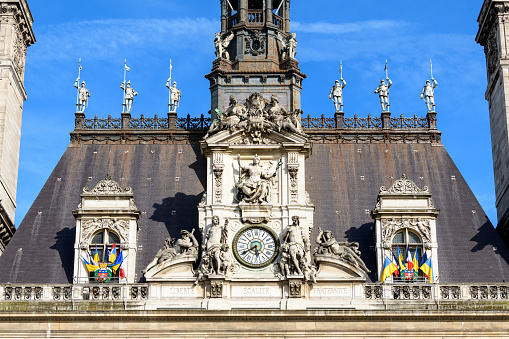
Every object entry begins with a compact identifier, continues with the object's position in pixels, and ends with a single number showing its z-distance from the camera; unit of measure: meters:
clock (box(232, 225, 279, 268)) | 58.53
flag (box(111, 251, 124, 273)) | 58.94
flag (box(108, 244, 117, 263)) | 59.06
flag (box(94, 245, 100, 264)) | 58.97
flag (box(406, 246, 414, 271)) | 58.69
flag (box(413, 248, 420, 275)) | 58.78
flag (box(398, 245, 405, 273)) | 58.81
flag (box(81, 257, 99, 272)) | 58.75
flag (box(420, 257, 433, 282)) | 58.53
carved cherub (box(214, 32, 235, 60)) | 67.25
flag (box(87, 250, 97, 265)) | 58.94
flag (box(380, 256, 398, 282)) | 58.22
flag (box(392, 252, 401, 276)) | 58.59
